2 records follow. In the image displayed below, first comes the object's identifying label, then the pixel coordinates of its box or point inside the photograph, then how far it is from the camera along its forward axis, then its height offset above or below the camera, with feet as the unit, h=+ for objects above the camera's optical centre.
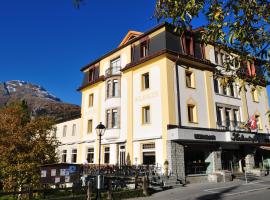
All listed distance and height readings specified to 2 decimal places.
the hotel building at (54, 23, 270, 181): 72.28 +14.56
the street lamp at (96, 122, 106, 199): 50.02 +5.70
